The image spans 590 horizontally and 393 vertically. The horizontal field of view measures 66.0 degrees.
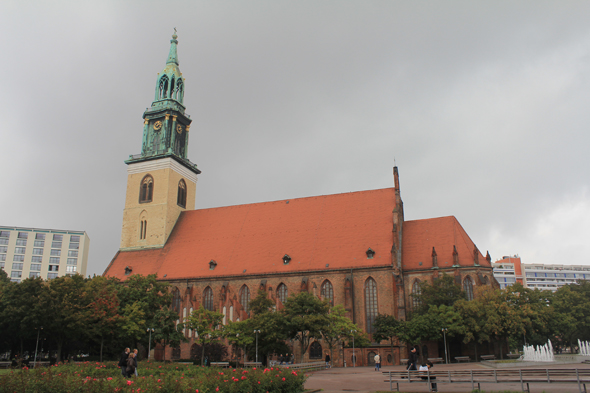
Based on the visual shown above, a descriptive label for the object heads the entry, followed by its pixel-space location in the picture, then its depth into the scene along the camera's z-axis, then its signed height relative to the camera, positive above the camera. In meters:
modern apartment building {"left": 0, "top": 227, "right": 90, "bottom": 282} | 129.75 +21.01
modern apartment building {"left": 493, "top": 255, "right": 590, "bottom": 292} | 154.88 +17.30
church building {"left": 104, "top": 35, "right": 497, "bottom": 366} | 46.03 +8.99
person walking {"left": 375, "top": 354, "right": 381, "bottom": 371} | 34.88 -2.83
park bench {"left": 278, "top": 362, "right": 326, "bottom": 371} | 30.21 -2.84
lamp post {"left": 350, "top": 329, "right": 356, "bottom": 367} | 41.43 -3.13
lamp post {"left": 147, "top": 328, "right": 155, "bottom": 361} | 42.27 -0.41
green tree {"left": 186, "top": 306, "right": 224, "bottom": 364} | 43.34 +0.20
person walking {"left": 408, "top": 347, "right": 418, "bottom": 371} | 20.61 -1.57
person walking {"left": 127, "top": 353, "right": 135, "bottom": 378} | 19.42 -1.63
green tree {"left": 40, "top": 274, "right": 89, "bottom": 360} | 38.69 +1.48
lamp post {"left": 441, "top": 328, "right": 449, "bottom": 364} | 39.76 -0.77
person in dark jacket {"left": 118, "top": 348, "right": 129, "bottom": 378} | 19.97 -1.48
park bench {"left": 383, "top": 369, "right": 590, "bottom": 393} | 18.17 -2.07
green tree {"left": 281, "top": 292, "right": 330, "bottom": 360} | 36.31 +0.83
